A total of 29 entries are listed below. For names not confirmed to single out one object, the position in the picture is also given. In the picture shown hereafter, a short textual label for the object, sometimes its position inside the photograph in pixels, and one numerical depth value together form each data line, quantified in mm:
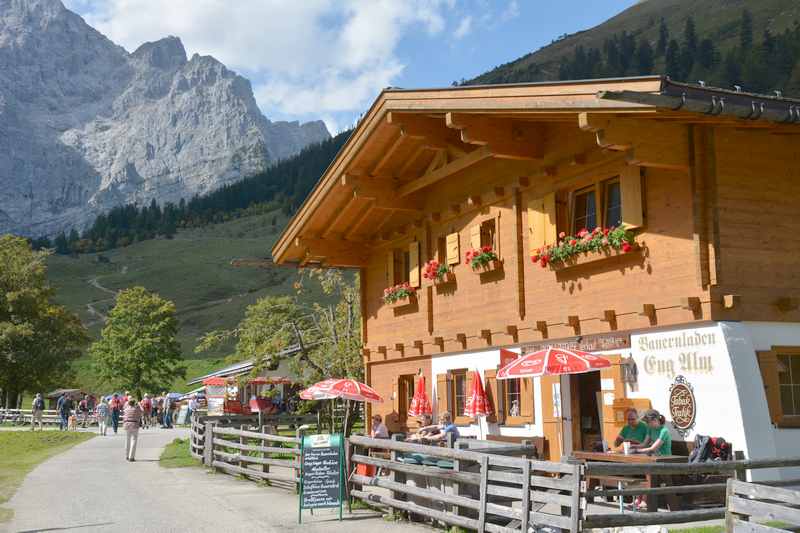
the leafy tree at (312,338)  27094
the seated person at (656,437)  11469
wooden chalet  11391
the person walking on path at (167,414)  44534
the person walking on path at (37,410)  41750
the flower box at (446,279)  17922
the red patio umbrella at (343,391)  17906
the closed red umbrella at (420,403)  18531
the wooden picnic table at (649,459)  10070
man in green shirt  11961
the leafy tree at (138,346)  67750
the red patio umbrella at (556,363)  11977
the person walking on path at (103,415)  37859
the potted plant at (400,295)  19469
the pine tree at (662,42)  143875
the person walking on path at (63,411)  41656
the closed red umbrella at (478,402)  16156
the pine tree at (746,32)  129712
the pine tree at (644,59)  138875
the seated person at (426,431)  16016
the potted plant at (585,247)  12828
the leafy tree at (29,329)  54719
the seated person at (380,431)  16234
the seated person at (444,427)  15156
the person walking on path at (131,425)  22984
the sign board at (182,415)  50656
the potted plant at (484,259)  16219
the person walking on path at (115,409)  39156
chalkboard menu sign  12117
